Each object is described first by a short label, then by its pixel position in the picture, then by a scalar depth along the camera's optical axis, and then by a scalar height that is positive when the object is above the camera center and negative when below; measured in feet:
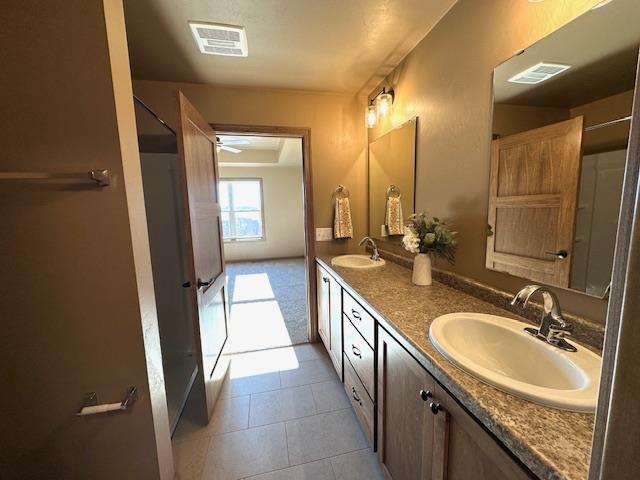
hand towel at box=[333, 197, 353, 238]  8.36 -0.34
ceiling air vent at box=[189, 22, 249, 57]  5.06 +3.56
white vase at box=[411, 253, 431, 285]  5.04 -1.22
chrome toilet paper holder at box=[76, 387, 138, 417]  3.29 -2.45
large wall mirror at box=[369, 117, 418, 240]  6.27 +0.71
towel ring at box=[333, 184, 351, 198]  8.53 +0.52
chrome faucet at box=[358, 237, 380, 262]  7.35 -1.38
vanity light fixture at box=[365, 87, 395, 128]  6.78 +2.72
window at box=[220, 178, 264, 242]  20.88 +0.10
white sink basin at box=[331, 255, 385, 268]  7.16 -1.54
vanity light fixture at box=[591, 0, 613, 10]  2.73 +2.10
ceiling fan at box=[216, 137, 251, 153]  13.08 +3.51
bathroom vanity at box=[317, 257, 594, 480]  1.80 -1.85
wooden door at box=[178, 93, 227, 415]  5.07 -0.52
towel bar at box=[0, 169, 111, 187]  2.94 +0.43
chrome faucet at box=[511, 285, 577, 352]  2.79 -1.30
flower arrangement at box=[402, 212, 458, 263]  4.62 -0.59
